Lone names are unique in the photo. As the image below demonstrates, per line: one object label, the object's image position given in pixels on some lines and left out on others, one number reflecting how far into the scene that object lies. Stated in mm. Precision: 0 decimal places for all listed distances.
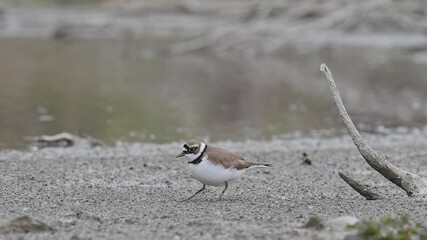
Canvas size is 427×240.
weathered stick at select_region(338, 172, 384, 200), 19875
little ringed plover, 19031
